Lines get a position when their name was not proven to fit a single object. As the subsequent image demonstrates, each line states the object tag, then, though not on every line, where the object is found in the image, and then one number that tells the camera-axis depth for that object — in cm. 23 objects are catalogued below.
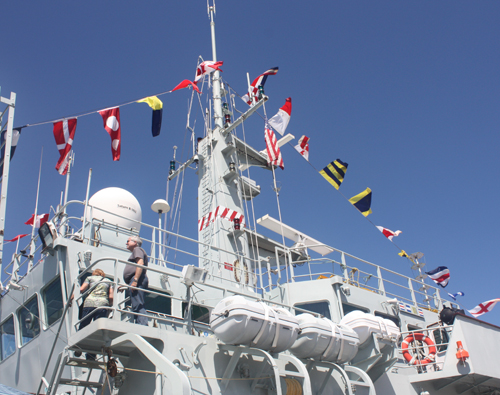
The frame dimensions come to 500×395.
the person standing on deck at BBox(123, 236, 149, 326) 672
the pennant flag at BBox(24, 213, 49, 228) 1296
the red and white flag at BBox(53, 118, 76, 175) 1059
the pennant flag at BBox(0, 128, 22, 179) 793
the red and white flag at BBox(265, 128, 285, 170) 1570
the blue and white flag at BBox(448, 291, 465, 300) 1888
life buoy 1037
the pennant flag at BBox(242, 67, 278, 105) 1630
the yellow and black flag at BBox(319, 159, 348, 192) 1548
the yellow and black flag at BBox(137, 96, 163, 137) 1202
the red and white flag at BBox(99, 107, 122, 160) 1126
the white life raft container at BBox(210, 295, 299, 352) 683
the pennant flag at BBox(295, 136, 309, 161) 1616
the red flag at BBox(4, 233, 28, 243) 1339
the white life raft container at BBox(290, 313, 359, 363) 782
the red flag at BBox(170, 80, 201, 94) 1261
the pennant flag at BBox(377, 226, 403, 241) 1664
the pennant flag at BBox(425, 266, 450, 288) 1731
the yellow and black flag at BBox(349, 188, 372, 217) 1549
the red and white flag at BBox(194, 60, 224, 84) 1480
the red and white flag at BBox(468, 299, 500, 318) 1656
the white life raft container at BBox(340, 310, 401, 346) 913
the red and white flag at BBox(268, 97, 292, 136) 1581
